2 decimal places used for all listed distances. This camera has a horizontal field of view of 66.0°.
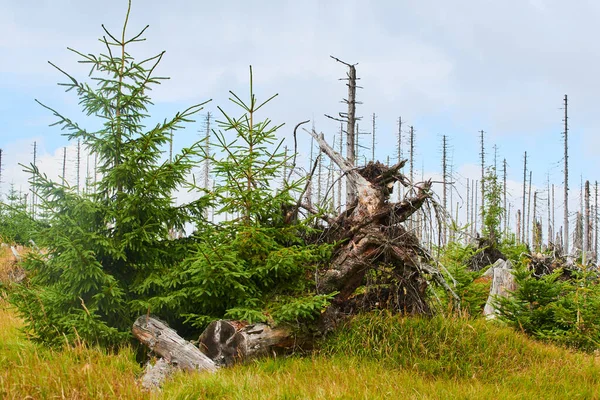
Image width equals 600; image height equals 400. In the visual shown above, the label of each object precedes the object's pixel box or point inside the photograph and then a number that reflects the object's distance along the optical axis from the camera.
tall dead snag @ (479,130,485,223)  50.59
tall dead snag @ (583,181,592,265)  37.06
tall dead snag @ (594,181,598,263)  49.69
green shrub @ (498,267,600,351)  8.44
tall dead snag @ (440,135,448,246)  45.69
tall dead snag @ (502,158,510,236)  54.57
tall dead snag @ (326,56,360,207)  17.25
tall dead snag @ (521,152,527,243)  52.58
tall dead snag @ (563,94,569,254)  35.59
